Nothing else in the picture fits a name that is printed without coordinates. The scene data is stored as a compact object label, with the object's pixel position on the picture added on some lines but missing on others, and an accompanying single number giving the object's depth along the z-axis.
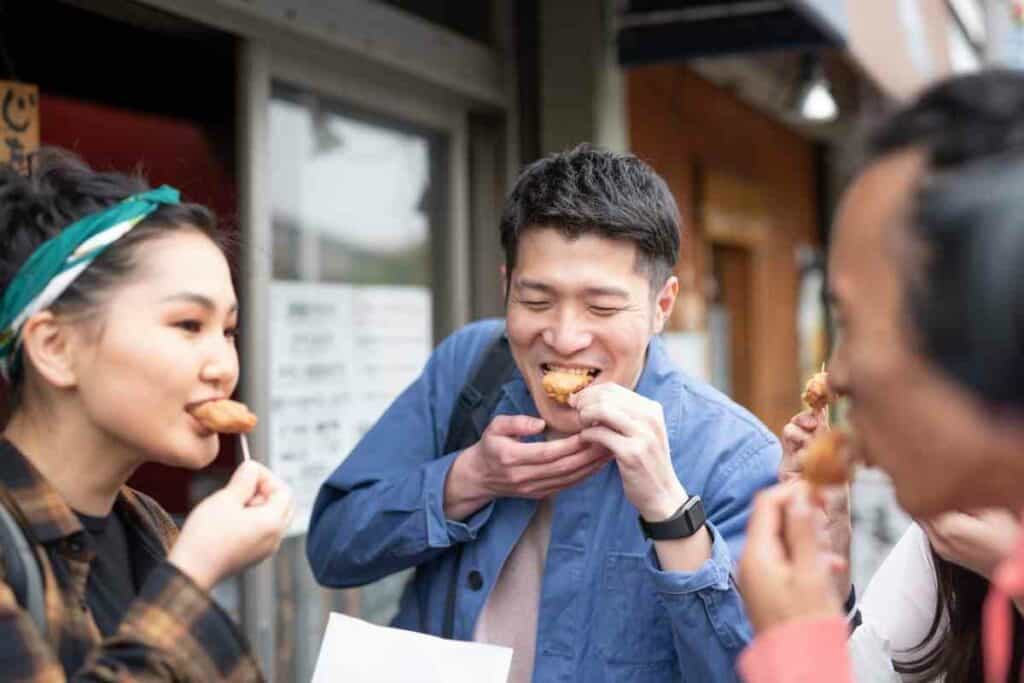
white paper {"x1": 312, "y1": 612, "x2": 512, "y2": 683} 2.13
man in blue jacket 2.15
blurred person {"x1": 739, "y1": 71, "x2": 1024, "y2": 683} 1.18
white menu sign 3.95
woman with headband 1.66
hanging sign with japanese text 3.16
